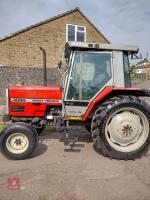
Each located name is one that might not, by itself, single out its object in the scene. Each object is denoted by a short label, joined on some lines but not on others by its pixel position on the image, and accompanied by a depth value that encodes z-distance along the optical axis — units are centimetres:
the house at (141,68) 5384
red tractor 495
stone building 1358
